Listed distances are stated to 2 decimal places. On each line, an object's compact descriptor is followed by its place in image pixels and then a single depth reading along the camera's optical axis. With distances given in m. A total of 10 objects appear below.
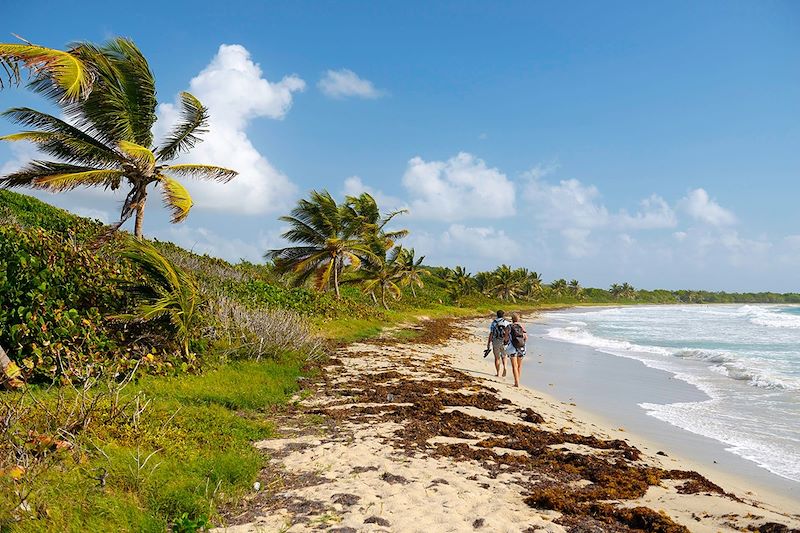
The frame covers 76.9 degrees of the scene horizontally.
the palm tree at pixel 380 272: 33.66
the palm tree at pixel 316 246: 26.72
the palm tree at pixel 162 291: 8.88
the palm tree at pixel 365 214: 29.09
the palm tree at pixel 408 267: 40.04
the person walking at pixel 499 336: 12.94
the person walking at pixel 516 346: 12.34
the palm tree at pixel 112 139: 12.98
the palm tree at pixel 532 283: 90.31
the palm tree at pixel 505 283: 76.00
